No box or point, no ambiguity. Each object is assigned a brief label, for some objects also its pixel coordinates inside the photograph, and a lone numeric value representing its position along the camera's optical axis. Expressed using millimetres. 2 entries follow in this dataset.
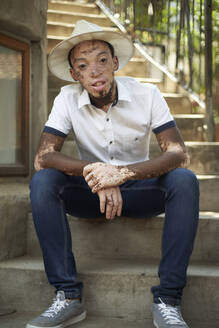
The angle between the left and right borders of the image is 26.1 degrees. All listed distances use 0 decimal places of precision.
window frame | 3801
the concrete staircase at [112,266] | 2660
